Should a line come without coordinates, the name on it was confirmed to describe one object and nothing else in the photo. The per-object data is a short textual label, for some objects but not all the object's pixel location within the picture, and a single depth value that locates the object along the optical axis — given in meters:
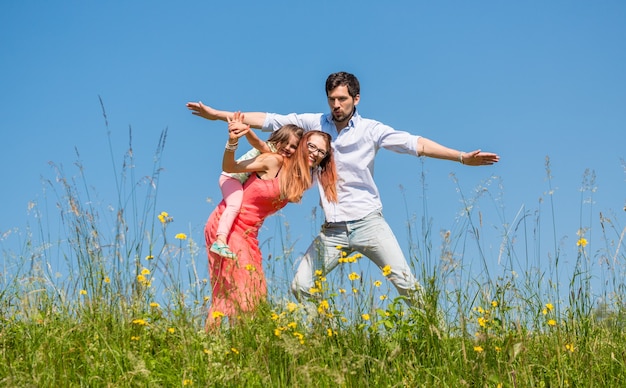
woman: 5.60
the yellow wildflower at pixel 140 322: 4.22
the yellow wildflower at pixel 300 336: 4.04
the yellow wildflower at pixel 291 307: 4.33
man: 5.54
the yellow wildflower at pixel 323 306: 4.27
